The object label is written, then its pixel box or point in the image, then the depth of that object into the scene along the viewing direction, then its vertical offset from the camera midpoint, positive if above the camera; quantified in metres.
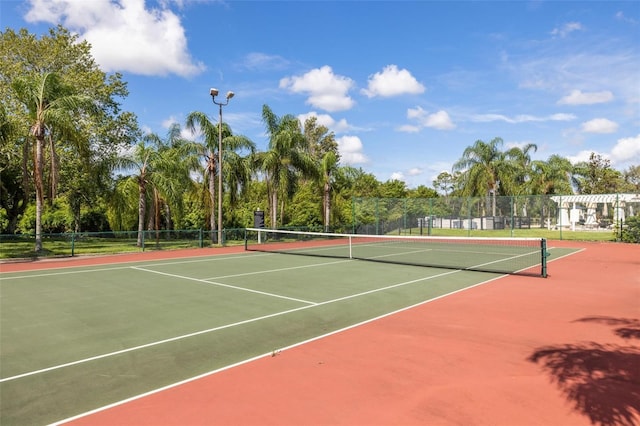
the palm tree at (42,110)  18.38 +5.00
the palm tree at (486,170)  39.91 +4.71
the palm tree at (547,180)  45.28 +4.20
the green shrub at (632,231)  25.64 -0.94
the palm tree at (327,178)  31.68 +3.08
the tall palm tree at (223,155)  26.30 +4.22
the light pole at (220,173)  23.67 +2.67
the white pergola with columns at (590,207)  31.77 +0.85
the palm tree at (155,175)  24.73 +2.71
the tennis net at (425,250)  15.59 -1.89
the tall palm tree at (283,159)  27.95 +4.12
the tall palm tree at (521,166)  43.16 +5.70
